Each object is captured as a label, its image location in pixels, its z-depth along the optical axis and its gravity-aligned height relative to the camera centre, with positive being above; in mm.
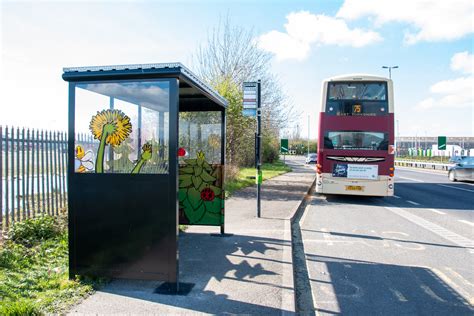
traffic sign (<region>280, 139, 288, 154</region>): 34312 +700
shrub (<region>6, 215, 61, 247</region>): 5824 -1318
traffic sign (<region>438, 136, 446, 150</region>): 35734 +1013
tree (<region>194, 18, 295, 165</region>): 15055 +2478
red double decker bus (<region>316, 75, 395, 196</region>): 12062 +592
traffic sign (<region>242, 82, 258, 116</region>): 8648 +1260
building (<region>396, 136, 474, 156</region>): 51125 +2231
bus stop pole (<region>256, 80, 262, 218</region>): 8672 +198
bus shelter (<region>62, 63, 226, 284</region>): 4090 -273
